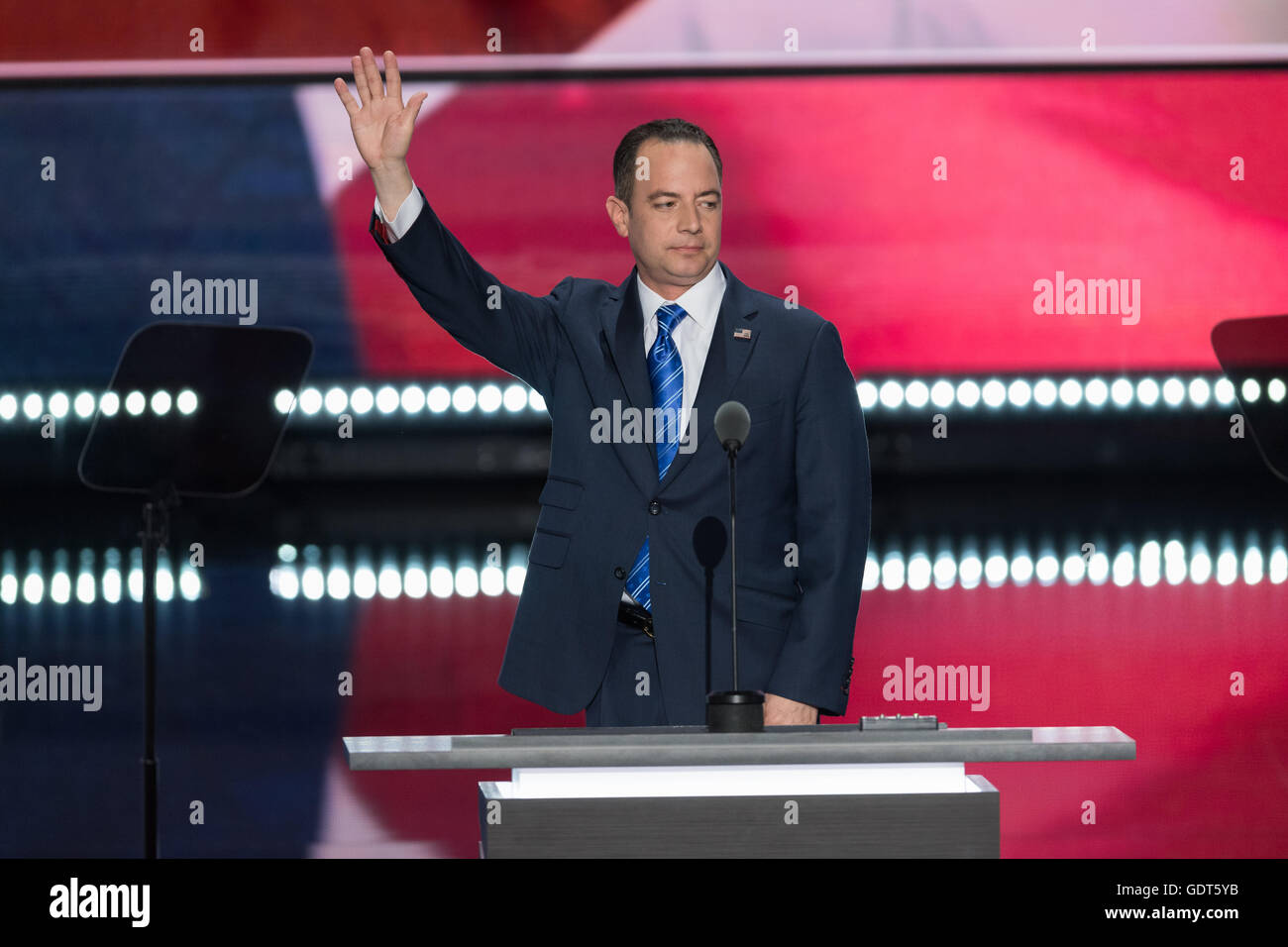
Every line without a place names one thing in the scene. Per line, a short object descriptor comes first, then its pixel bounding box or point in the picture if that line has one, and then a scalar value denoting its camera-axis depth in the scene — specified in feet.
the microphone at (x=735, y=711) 9.86
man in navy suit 13.46
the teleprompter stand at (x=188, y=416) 21.38
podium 9.04
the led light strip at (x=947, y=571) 28.86
